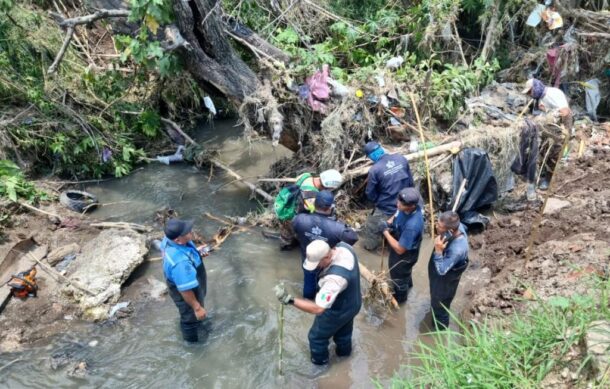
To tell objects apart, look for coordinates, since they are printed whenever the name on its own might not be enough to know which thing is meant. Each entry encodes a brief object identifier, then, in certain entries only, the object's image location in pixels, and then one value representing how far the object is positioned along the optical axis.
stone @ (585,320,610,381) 2.86
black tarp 7.30
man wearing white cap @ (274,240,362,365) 4.07
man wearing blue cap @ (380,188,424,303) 5.11
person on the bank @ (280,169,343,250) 5.65
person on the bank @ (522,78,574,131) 8.03
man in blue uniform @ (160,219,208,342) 4.57
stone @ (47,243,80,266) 6.68
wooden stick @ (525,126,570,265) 5.49
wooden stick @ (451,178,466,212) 7.00
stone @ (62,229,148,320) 5.93
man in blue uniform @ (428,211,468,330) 4.67
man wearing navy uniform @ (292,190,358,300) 5.12
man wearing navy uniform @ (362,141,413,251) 6.30
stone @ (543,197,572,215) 7.26
